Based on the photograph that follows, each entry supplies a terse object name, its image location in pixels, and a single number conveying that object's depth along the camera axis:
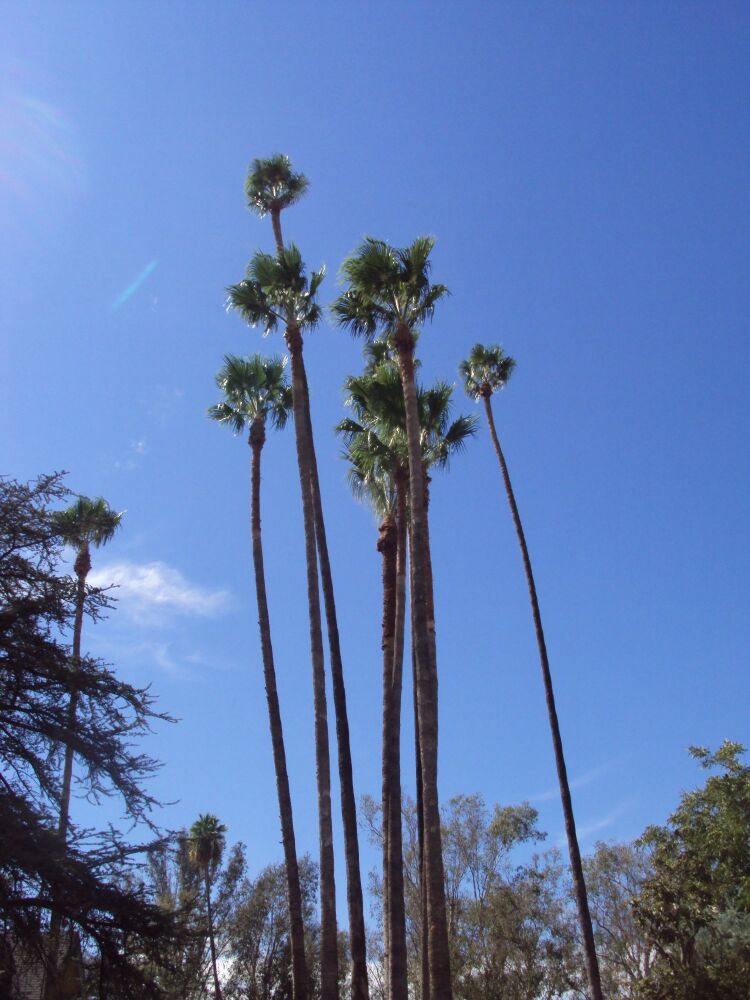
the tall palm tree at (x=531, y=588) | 21.31
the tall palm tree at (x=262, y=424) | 19.89
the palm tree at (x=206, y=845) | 38.00
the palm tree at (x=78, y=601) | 11.58
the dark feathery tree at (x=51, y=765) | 10.20
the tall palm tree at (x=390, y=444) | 22.75
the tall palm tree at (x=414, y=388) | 13.95
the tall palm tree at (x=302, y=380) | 18.25
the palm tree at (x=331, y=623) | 18.19
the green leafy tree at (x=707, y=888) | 23.95
